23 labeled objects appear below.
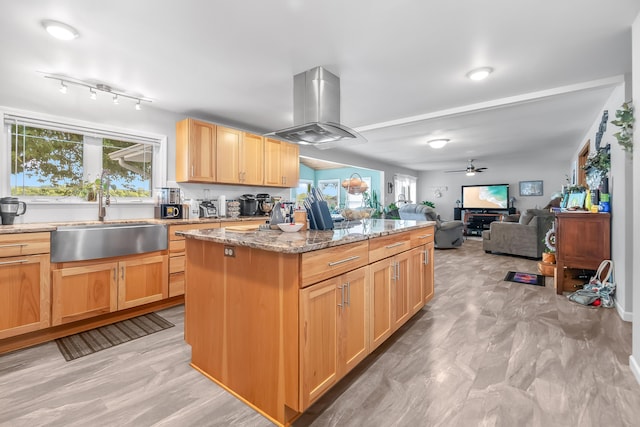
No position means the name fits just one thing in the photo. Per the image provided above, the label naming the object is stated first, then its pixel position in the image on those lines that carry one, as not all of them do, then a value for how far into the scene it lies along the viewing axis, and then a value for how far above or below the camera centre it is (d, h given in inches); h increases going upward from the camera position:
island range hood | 107.8 +38.7
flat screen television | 375.2 +19.4
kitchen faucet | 127.2 +6.1
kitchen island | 57.4 -21.7
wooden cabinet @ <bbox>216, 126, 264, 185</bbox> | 156.1 +29.3
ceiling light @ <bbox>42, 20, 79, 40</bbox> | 79.7 +49.3
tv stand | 370.6 -11.9
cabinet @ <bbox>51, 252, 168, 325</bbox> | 99.7 -27.4
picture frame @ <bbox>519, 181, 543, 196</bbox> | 358.3 +28.4
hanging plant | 82.3 +23.8
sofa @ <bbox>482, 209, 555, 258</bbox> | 225.3 -17.5
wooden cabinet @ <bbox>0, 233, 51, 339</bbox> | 89.4 -22.6
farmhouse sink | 99.2 -10.8
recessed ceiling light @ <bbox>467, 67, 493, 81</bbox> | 109.4 +51.6
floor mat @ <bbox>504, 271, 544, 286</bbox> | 162.2 -37.6
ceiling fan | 329.7 +46.5
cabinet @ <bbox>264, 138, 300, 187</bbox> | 178.7 +29.7
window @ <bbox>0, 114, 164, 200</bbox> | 116.1 +22.0
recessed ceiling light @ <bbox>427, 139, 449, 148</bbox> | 221.5 +51.1
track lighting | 110.7 +48.5
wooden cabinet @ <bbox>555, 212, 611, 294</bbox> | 130.3 -13.1
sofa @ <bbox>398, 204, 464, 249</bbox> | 264.7 -14.1
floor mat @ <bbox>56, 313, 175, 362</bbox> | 92.0 -42.4
